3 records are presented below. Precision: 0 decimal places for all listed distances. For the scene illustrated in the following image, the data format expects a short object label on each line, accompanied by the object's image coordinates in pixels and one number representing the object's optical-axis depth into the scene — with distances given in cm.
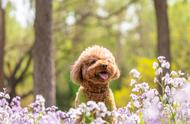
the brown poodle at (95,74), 530
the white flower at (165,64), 457
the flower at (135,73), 475
